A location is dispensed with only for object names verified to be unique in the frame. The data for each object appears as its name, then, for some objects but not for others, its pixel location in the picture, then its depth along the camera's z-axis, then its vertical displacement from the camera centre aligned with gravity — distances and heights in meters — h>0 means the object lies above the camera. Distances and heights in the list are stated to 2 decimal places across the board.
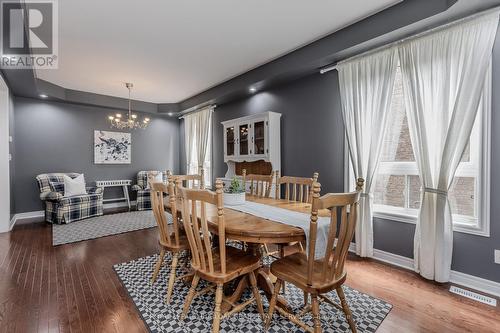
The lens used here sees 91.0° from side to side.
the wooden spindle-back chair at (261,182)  2.92 -0.22
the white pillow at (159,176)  5.83 -0.29
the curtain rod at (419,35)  2.07 +1.27
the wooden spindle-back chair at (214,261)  1.49 -0.68
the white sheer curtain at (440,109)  2.14 +0.52
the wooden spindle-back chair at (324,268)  1.36 -0.64
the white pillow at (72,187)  4.67 -0.44
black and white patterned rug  1.70 -1.12
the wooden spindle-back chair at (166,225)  1.97 -0.52
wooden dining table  1.52 -0.42
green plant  2.38 -0.23
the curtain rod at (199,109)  5.36 +1.29
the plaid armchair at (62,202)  4.37 -0.71
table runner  1.54 -0.40
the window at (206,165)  5.65 -0.03
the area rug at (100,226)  3.68 -1.07
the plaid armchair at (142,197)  5.46 -0.74
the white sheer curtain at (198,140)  5.60 +0.57
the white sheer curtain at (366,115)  2.73 +0.57
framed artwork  5.70 +0.40
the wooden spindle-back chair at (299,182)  2.53 -0.19
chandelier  4.70 +1.01
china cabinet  3.87 +0.42
